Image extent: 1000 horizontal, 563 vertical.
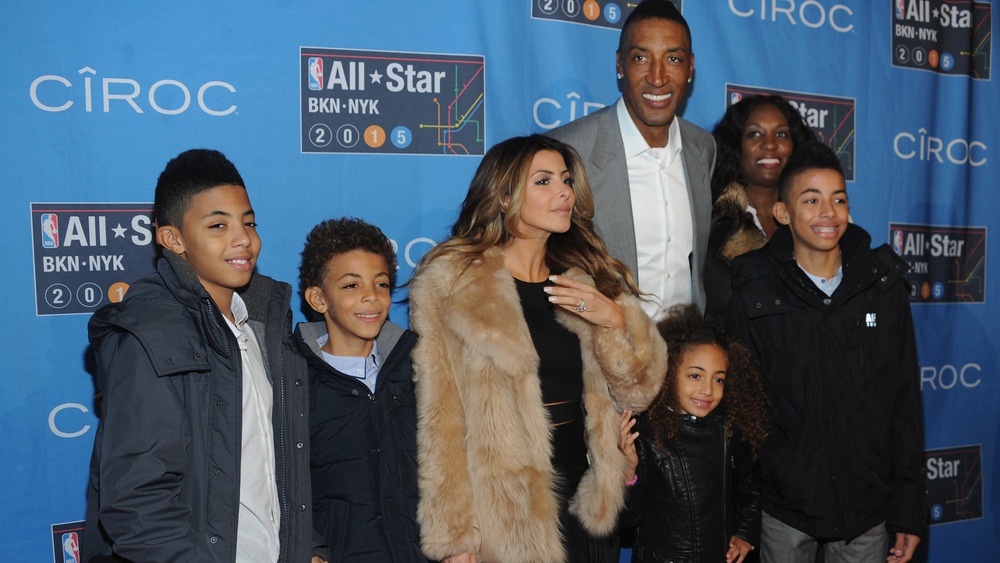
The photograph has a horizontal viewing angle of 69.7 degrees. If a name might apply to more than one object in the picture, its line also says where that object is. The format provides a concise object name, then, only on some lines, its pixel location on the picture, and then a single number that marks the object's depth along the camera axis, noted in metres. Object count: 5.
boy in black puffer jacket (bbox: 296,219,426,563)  2.09
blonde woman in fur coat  2.20
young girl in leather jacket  2.48
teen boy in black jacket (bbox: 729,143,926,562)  2.50
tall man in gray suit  2.80
